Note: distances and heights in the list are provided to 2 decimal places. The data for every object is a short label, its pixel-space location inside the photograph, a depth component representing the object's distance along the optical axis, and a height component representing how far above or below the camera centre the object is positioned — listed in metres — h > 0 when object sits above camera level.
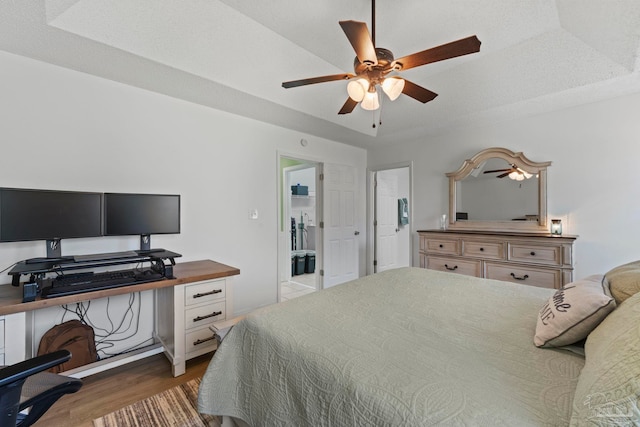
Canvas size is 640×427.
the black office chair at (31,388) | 0.85 -0.66
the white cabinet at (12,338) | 1.51 -0.69
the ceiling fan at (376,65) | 1.43 +0.89
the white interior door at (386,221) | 4.89 -0.13
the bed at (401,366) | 0.73 -0.51
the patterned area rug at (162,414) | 1.64 -1.24
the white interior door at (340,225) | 4.19 -0.18
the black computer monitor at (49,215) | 1.77 +0.00
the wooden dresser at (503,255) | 2.64 -0.45
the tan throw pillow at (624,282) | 1.11 -0.30
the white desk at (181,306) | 1.88 -0.75
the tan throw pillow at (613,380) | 0.57 -0.39
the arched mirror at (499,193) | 3.12 +0.25
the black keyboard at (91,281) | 1.69 -0.45
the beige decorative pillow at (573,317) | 0.99 -0.39
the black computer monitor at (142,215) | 2.16 +0.00
